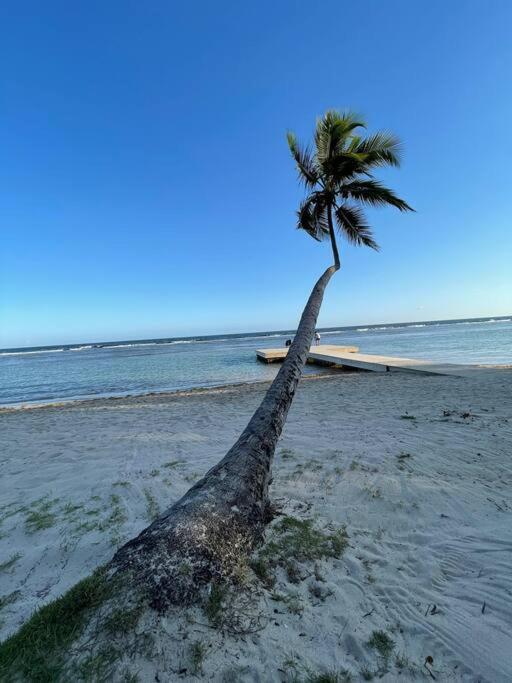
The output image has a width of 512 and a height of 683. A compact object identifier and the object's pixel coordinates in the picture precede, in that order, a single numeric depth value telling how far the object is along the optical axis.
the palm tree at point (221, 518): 2.03
